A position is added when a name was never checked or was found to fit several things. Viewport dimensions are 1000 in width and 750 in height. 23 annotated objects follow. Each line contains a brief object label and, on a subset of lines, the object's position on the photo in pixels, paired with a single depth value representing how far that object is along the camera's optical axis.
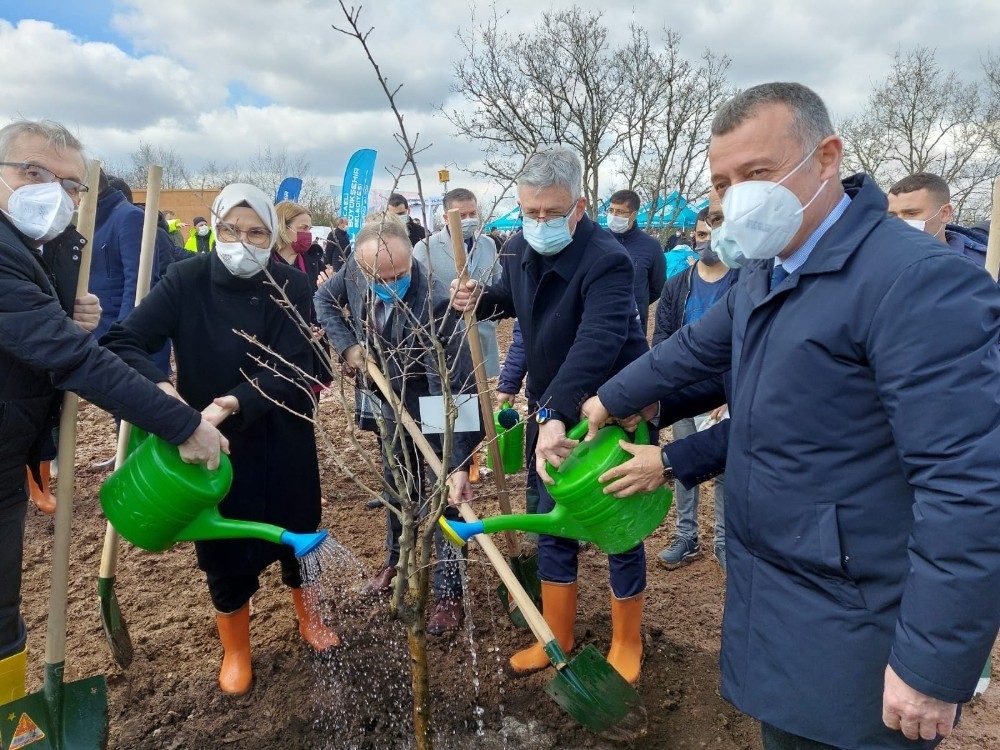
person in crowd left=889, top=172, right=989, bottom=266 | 3.30
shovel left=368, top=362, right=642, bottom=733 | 2.43
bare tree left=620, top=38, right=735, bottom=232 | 11.88
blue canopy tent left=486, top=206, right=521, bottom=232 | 16.28
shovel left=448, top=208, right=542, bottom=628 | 3.14
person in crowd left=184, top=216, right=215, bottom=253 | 11.16
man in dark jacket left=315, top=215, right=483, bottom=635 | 3.02
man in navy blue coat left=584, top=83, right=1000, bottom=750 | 1.14
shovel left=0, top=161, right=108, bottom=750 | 2.28
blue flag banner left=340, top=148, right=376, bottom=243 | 8.98
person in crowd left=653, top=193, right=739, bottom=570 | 3.62
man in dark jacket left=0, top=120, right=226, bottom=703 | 2.01
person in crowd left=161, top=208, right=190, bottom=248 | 10.20
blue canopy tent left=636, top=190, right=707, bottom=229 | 11.84
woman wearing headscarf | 2.55
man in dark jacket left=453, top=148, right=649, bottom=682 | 2.52
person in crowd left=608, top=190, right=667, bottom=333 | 5.20
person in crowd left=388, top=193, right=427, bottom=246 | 7.63
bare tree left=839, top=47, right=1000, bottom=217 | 17.14
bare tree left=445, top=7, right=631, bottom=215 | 12.01
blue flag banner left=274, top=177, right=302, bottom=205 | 9.55
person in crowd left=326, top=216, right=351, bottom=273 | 7.43
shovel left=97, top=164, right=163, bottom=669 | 2.93
